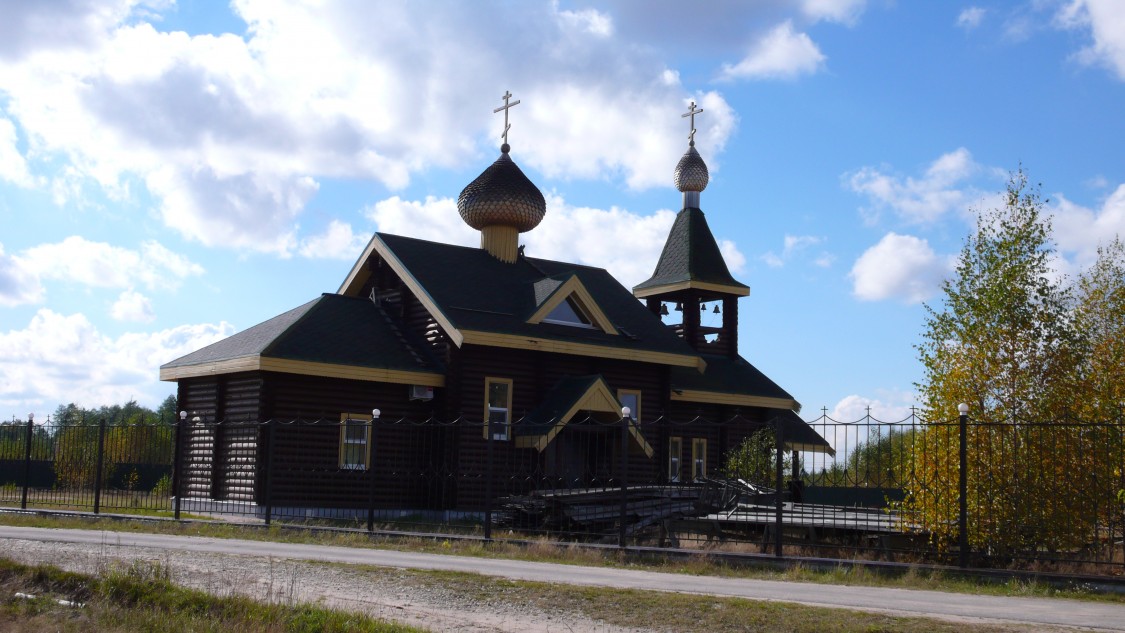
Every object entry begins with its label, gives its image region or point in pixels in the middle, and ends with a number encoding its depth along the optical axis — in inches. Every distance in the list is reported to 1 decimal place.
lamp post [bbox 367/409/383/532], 710.5
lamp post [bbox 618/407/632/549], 614.4
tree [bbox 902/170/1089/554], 578.6
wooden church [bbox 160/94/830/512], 963.3
